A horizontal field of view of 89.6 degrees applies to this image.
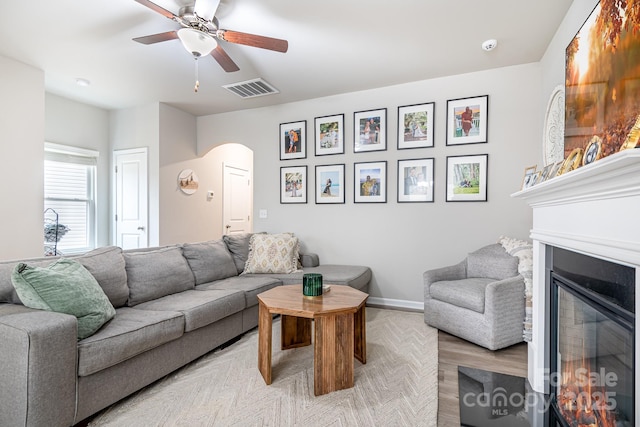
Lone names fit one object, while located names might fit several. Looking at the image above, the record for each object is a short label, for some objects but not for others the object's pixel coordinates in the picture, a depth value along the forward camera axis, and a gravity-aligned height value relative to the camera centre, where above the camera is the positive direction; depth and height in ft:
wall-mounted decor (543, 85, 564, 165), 8.36 +2.38
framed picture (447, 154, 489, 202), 11.41 +1.27
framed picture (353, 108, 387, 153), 12.90 +3.36
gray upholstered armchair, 8.44 -2.39
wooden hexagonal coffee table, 6.51 -2.46
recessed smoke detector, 9.35 +5.00
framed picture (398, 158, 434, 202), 12.19 +1.26
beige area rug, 5.69 -3.65
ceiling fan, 7.30 +4.20
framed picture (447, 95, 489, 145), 11.38 +3.36
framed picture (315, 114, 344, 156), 13.67 +3.36
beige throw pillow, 12.10 -1.60
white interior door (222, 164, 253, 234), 19.38 +0.74
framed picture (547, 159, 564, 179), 6.16 +0.86
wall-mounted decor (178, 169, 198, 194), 16.03 +1.57
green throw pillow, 5.52 -1.46
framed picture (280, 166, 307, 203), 14.48 +1.29
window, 14.03 +0.85
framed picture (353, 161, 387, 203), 12.92 +1.26
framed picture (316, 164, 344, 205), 13.74 +1.25
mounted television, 4.72 +2.33
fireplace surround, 3.35 -0.16
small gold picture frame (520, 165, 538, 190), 7.56 +0.81
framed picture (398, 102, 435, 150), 12.16 +3.36
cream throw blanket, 8.64 -1.44
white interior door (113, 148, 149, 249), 15.21 +0.63
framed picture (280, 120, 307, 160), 14.42 +3.29
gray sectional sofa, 4.75 -2.29
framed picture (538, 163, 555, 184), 6.64 +0.86
